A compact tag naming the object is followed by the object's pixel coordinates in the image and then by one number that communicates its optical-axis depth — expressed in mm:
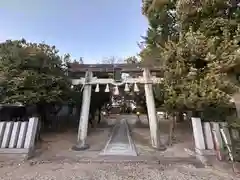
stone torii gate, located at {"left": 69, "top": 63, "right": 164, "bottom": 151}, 7271
